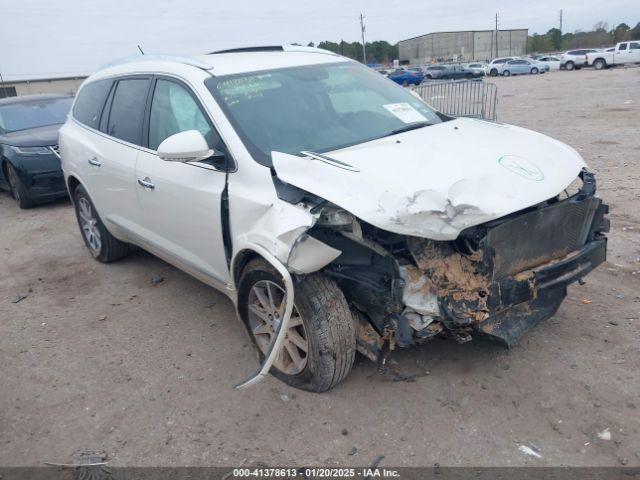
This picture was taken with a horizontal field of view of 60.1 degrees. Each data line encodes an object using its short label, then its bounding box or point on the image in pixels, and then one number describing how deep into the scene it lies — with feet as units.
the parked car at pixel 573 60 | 142.82
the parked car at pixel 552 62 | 159.16
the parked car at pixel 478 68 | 151.72
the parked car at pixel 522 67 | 155.12
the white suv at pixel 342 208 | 9.48
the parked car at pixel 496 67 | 161.07
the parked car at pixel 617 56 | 128.26
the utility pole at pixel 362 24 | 258.33
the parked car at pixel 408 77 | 145.28
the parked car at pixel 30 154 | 27.45
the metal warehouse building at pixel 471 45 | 320.91
